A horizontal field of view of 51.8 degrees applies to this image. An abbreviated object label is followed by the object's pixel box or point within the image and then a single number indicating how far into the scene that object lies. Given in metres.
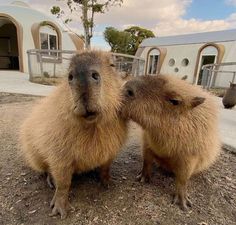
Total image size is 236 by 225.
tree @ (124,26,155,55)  27.89
